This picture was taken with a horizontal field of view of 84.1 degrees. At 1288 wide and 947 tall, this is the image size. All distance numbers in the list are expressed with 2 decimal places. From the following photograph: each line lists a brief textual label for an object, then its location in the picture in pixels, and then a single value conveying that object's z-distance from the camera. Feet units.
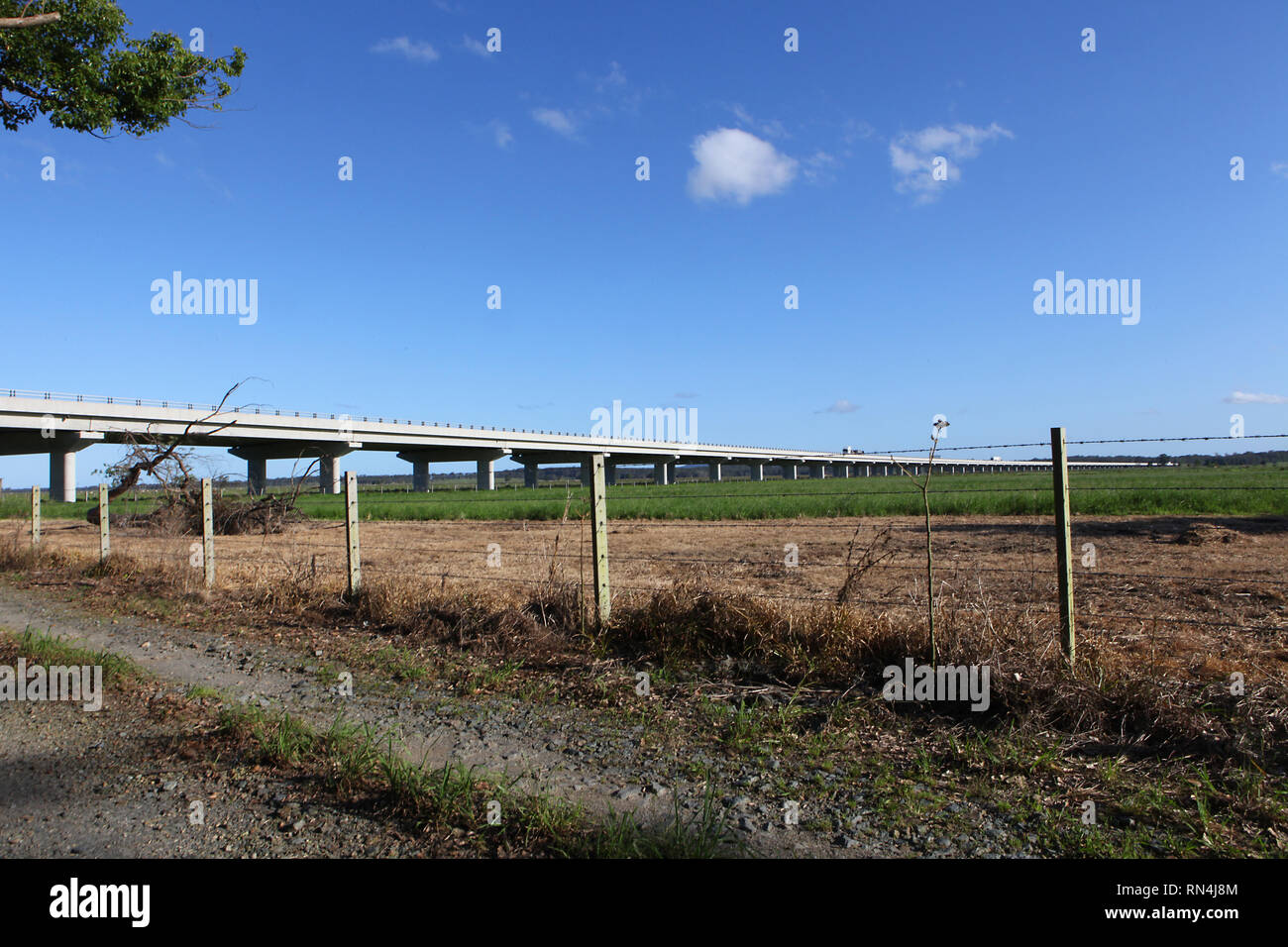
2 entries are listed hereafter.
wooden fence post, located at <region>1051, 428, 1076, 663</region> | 16.39
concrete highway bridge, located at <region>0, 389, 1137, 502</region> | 141.90
